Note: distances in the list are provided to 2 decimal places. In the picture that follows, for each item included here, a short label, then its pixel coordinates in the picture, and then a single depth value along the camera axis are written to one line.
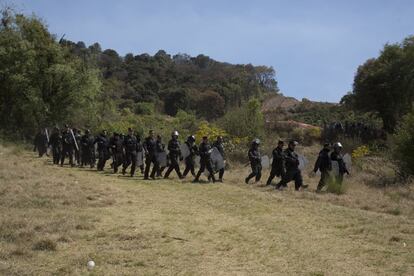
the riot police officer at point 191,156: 20.45
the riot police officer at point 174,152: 19.92
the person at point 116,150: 22.19
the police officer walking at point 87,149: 24.16
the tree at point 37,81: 34.91
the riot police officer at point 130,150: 21.26
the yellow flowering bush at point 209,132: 28.76
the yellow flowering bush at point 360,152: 26.83
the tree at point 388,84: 41.59
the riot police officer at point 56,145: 24.69
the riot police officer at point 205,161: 19.36
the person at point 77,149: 24.84
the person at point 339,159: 17.81
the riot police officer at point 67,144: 24.27
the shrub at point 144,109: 62.47
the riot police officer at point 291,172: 17.67
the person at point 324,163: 17.75
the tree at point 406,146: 20.53
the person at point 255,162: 19.27
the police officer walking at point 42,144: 28.55
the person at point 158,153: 20.14
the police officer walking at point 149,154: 20.09
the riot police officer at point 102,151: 23.05
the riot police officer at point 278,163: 18.30
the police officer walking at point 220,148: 19.82
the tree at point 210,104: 67.62
